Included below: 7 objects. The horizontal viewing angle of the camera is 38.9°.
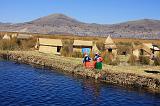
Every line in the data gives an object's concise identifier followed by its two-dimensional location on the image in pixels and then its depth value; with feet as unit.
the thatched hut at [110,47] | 106.47
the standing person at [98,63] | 72.27
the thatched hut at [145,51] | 98.60
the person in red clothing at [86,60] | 74.94
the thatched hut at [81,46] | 104.60
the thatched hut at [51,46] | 109.00
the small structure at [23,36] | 145.36
